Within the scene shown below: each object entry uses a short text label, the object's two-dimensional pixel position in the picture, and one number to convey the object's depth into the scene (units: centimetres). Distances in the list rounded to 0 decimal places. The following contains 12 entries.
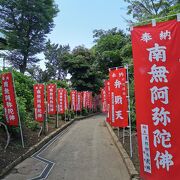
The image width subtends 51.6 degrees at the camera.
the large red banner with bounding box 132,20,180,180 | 299
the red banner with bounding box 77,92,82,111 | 1748
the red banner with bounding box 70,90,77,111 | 1572
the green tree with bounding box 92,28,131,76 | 1814
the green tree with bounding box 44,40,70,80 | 3338
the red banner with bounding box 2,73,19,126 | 624
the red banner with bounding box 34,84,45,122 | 837
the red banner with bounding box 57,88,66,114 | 1168
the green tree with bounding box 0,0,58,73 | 2129
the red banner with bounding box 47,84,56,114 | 1001
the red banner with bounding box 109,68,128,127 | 683
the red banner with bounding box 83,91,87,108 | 1930
